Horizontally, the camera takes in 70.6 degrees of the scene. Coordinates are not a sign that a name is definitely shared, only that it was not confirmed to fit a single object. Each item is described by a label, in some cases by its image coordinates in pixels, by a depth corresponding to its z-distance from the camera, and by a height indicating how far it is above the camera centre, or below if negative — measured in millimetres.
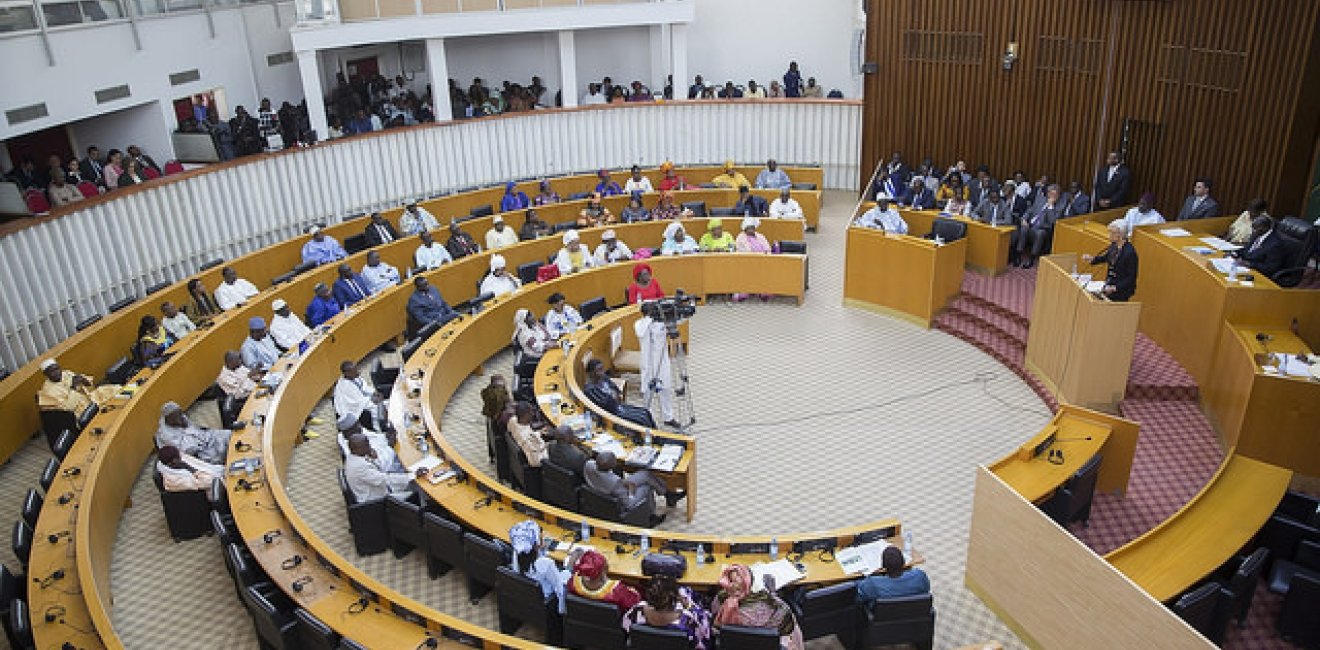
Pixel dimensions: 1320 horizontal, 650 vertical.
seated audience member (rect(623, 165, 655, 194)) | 17609 -3094
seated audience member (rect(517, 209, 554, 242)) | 15445 -3359
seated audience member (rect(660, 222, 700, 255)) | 14328 -3448
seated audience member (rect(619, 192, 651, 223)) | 16031 -3306
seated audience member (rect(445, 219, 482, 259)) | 14867 -3416
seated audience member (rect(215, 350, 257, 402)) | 10734 -3869
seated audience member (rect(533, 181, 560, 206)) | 17047 -3147
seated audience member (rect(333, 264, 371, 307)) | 13078 -3556
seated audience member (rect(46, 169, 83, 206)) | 14078 -2222
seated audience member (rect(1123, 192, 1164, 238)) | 12297 -2814
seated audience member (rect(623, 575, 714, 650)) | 6551 -4100
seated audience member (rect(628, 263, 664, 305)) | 12439 -3580
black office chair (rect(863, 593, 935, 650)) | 6891 -4400
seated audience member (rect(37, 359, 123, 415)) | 10469 -3870
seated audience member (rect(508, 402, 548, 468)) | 9047 -3873
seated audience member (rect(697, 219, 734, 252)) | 14625 -3461
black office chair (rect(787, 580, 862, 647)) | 6926 -4317
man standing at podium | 9789 -2752
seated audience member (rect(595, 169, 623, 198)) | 17406 -3070
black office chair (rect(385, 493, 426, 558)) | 8328 -4325
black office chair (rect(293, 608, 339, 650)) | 6531 -4076
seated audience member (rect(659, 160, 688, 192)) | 17500 -3063
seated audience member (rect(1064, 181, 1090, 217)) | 13664 -2926
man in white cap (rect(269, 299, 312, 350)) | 12234 -3782
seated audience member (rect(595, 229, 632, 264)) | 14349 -3489
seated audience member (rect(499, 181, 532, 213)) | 16889 -3166
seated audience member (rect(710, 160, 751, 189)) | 17641 -3078
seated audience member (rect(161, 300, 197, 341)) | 12125 -3632
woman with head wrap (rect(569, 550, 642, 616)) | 6949 -4076
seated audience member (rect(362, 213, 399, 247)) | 15055 -3223
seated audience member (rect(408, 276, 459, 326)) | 12734 -3727
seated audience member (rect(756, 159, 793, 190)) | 17516 -3090
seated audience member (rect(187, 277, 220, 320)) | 12555 -3530
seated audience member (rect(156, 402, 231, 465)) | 9562 -3999
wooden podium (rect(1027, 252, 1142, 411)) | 9742 -3584
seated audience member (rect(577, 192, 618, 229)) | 15875 -3283
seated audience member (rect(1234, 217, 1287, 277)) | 10180 -2755
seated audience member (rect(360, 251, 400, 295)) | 13586 -3528
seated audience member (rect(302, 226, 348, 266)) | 14500 -3347
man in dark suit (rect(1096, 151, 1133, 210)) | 13344 -2621
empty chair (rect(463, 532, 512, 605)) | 7566 -4238
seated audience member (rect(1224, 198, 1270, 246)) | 11133 -2764
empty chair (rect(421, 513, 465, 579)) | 7906 -4263
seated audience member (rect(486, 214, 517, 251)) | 15117 -3382
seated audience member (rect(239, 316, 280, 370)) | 11562 -3799
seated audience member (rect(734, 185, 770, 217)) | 15983 -3240
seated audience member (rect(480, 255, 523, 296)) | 13266 -3597
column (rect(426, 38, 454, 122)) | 18609 -1119
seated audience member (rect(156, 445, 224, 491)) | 8938 -4057
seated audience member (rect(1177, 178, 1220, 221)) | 11914 -2631
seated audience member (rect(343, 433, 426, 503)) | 8719 -4074
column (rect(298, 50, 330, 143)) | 17453 -1228
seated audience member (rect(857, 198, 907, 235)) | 14242 -3167
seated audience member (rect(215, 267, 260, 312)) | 13016 -3527
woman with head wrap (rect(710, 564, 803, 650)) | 6496 -4034
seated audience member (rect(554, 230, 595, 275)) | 14031 -3484
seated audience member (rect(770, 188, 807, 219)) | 15961 -3291
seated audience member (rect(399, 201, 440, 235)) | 15922 -3244
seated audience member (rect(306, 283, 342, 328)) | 12773 -3692
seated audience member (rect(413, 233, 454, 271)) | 14602 -3509
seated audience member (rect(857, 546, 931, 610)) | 6930 -4139
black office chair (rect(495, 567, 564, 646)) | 7191 -4364
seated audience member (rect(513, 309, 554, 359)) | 11648 -3832
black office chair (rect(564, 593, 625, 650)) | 6840 -4321
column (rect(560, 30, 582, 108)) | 19719 -1192
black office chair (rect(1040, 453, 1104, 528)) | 8070 -4151
